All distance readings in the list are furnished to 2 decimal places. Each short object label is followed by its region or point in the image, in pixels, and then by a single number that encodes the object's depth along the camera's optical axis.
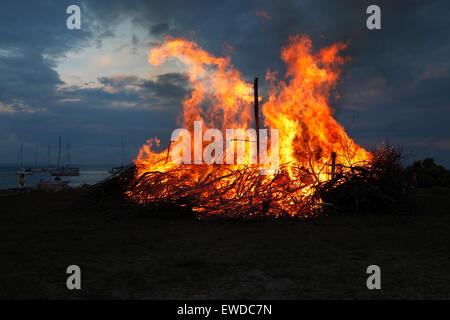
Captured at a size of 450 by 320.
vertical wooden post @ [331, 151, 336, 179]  12.35
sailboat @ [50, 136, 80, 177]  95.92
